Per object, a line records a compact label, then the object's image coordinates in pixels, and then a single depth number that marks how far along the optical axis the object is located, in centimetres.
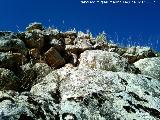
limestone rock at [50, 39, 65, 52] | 960
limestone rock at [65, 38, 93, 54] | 980
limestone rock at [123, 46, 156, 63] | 1033
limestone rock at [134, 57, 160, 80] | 887
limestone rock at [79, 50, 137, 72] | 828
